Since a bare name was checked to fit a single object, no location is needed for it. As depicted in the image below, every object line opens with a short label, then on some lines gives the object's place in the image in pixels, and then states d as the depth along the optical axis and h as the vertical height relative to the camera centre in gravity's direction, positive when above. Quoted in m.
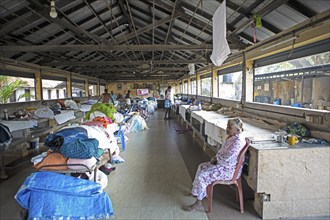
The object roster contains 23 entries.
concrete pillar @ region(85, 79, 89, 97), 13.13 +0.39
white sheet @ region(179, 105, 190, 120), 8.21 -0.58
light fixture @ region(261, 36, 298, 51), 3.34 +0.84
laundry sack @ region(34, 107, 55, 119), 5.57 -0.42
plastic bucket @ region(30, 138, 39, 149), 5.53 -1.17
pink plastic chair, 2.58 -1.03
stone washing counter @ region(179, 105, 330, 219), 2.44 -0.94
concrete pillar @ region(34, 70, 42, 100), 7.46 +0.39
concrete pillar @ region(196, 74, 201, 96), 11.15 +0.56
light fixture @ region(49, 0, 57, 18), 3.18 +1.23
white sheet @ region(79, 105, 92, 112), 8.21 -0.44
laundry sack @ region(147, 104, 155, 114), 13.20 -0.80
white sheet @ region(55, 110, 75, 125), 5.99 -0.58
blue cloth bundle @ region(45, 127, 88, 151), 2.60 -0.49
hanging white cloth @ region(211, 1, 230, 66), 3.32 +0.94
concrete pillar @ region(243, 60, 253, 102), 5.09 +0.29
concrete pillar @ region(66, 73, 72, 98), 10.27 +0.47
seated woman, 2.57 -0.84
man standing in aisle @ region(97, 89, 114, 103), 8.10 -0.04
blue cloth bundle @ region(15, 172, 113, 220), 2.25 -1.06
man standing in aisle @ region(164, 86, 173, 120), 11.00 -0.28
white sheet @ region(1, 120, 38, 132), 4.37 -0.56
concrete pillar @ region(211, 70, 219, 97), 7.99 +0.47
